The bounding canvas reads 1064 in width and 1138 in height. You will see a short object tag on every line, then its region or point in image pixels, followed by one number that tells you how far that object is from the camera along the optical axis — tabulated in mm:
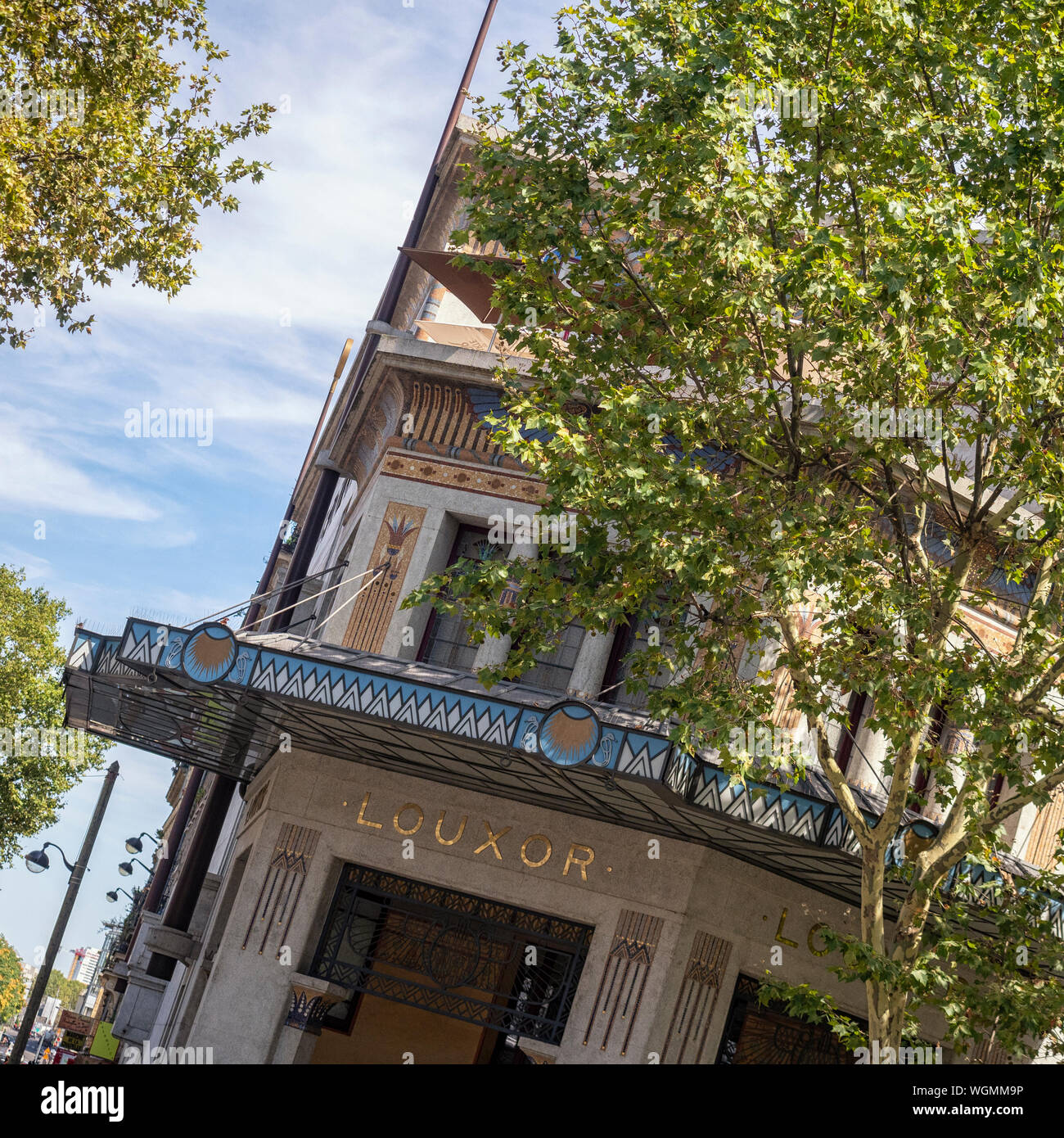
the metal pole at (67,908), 28434
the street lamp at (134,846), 33375
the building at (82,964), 129688
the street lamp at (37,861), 27367
